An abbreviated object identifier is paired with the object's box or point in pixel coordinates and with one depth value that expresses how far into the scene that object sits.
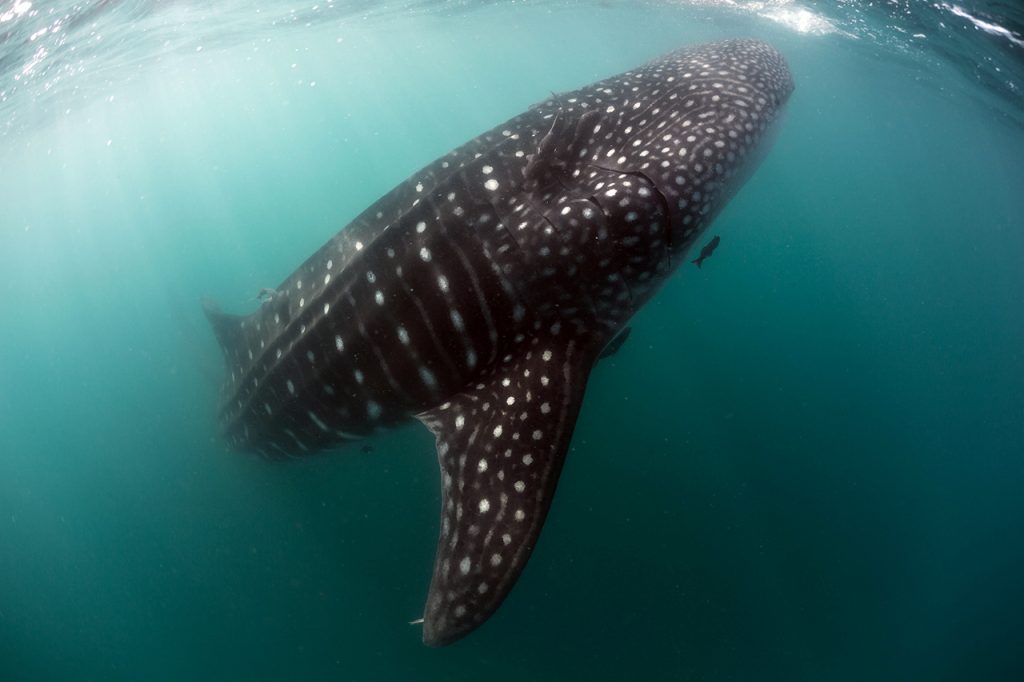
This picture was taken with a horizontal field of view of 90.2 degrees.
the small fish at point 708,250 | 5.75
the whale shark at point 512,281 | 3.42
